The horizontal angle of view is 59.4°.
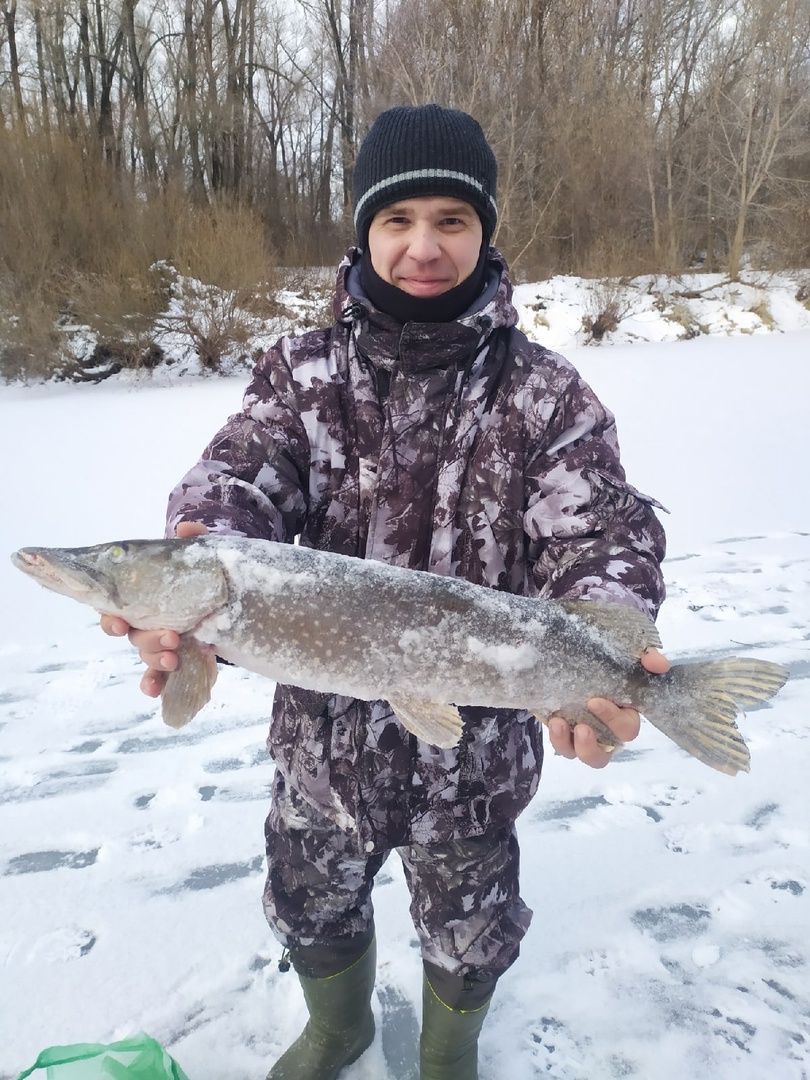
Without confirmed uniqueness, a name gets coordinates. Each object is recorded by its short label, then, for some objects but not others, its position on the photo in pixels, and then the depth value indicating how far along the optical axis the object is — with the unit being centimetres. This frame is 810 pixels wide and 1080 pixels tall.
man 166
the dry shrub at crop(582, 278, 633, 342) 1415
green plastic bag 164
